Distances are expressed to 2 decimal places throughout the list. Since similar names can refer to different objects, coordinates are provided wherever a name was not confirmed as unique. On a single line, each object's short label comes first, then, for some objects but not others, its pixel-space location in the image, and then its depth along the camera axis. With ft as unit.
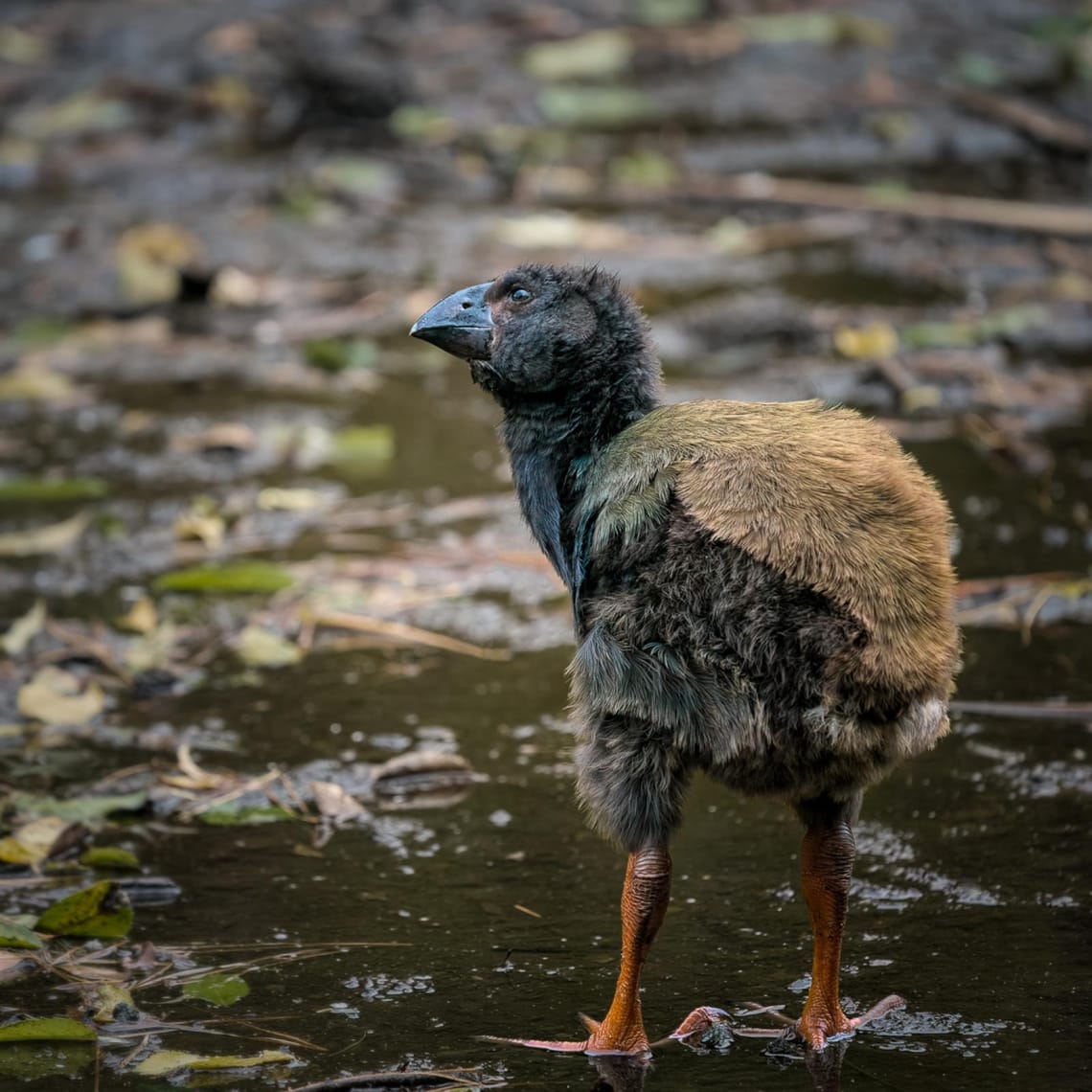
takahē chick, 22.95
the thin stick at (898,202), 66.28
